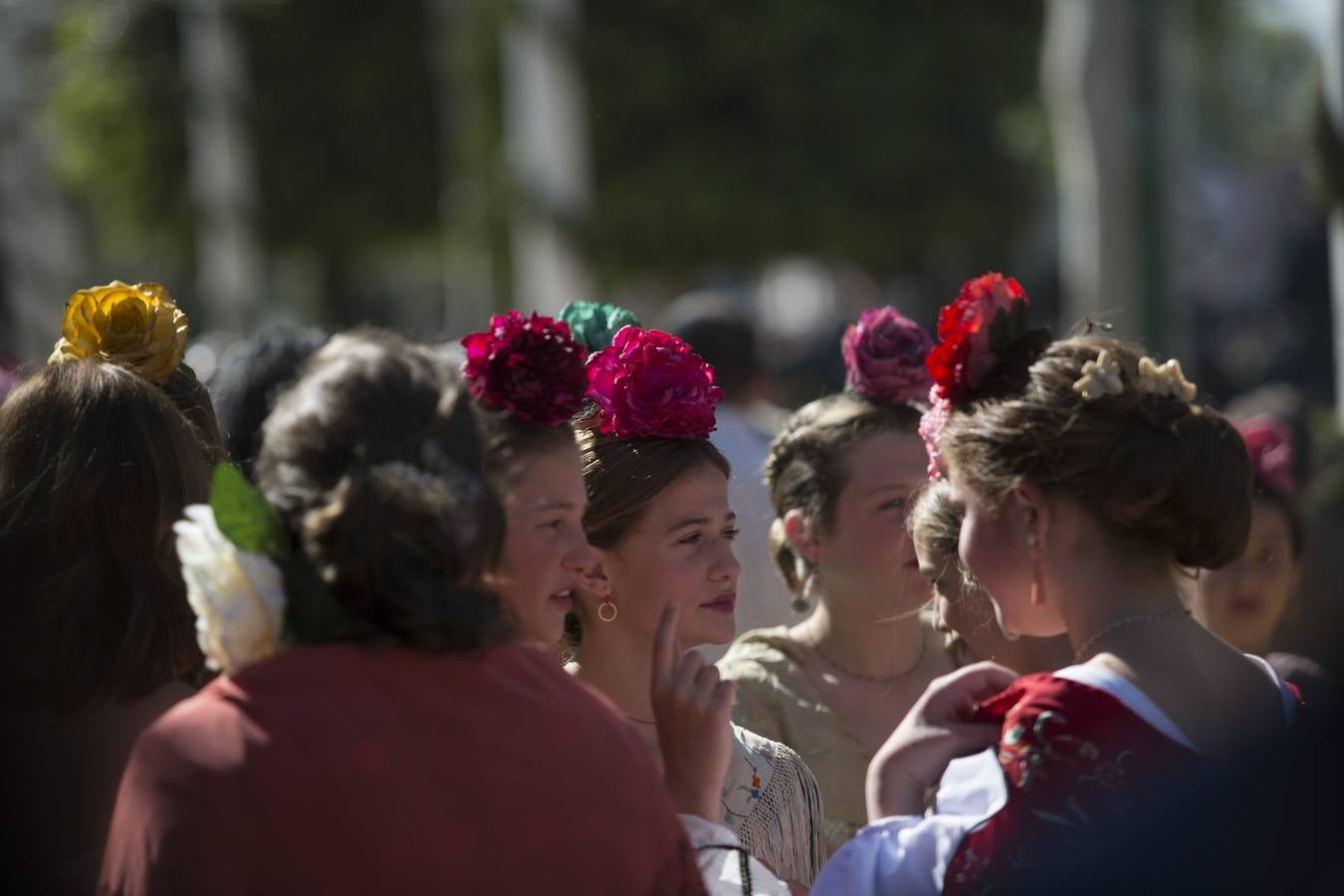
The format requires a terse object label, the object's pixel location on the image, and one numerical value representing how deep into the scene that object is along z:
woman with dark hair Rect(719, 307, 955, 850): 7.58
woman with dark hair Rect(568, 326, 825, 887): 6.49
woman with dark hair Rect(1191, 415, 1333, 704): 8.45
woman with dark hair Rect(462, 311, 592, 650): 5.22
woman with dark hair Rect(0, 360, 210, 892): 5.11
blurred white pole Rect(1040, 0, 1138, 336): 16.28
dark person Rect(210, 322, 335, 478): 7.37
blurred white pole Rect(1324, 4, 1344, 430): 11.87
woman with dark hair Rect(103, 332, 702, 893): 3.69
